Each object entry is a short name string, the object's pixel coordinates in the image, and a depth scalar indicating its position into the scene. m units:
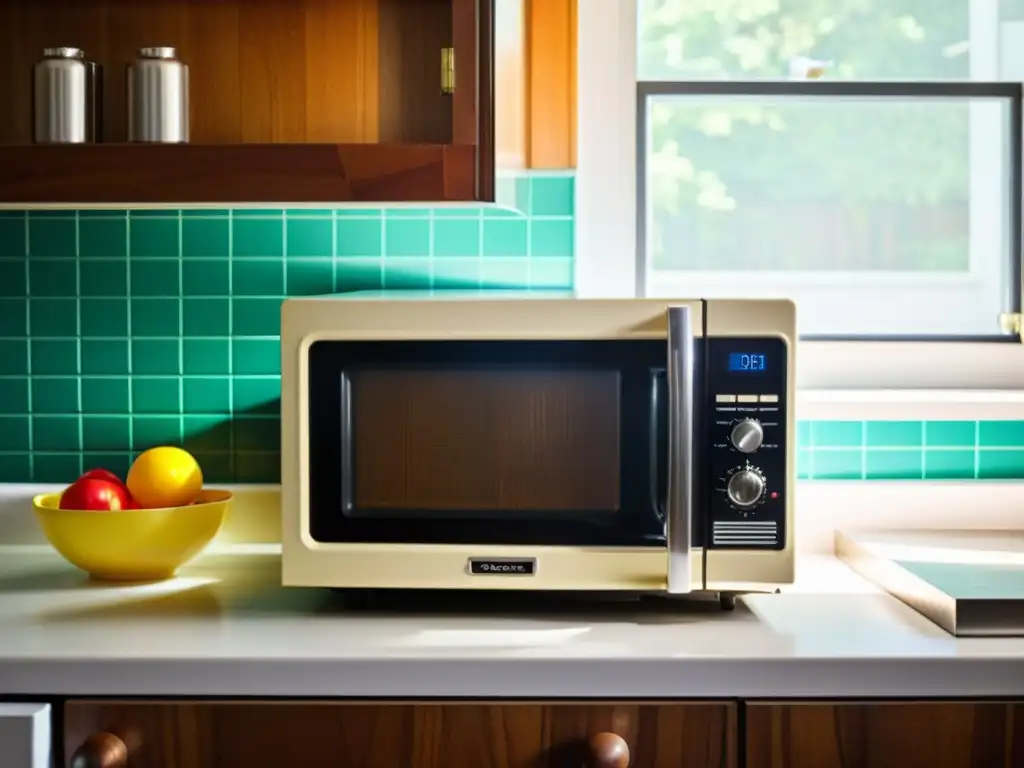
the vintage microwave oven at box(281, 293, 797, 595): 1.40
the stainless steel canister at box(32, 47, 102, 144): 1.55
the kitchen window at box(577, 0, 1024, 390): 1.97
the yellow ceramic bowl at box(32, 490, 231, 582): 1.56
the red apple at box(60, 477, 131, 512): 1.58
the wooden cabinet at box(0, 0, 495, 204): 1.49
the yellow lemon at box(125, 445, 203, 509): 1.62
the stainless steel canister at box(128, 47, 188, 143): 1.56
